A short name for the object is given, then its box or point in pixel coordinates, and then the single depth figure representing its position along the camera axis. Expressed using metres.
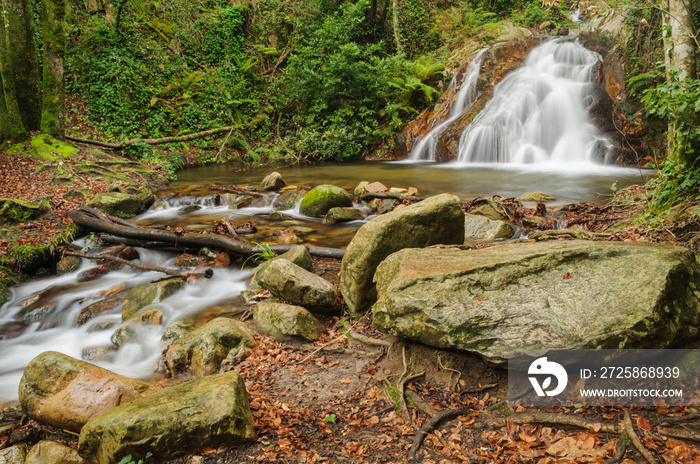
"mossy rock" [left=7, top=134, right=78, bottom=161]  10.62
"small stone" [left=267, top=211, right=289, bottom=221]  9.41
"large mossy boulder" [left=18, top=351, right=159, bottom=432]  3.56
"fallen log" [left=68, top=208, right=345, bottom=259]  6.60
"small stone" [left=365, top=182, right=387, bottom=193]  10.30
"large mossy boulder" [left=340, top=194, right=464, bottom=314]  4.47
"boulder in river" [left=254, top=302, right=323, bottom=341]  4.64
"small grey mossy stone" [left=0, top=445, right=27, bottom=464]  3.19
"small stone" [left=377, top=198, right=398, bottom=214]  9.33
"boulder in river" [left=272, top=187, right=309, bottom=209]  10.55
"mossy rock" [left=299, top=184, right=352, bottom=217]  9.52
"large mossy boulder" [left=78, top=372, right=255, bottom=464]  2.83
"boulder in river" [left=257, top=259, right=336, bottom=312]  4.88
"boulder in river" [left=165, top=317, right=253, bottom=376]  4.35
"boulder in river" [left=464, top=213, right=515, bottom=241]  6.98
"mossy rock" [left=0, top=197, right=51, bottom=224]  7.70
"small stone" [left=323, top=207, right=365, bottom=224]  8.97
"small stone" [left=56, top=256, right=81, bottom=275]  6.85
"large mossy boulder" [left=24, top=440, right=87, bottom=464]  3.14
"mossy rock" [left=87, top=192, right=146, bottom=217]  9.03
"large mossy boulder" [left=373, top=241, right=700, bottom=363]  2.89
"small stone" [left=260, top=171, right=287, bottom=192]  11.86
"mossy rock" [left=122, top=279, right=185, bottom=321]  5.64
